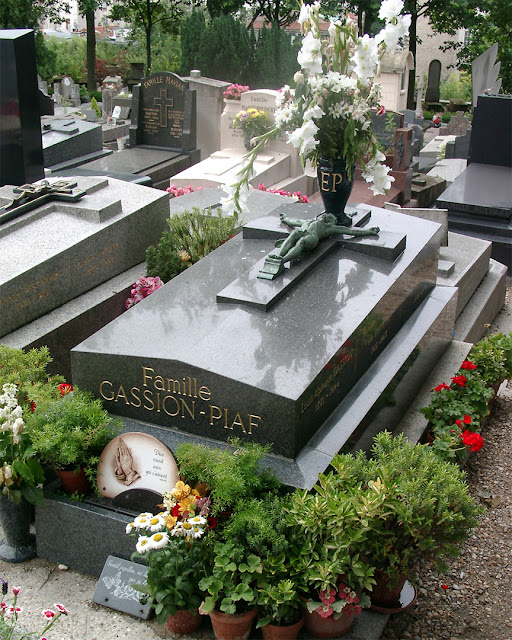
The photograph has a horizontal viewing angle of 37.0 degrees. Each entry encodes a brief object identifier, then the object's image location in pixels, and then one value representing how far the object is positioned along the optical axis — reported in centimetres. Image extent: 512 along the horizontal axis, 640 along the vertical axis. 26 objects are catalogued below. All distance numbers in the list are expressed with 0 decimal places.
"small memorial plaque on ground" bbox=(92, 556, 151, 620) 395
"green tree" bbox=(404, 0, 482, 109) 2600
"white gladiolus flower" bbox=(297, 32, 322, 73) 518
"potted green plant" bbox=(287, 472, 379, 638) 352
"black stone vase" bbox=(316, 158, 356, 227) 587
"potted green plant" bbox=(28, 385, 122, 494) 409
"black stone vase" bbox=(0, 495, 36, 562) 432
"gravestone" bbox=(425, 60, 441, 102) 3397
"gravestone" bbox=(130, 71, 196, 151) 1268
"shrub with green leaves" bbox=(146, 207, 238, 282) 659
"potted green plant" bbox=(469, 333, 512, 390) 602
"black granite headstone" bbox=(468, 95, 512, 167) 1080
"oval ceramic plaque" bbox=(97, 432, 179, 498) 408
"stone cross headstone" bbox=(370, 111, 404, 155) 1198
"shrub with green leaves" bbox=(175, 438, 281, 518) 379
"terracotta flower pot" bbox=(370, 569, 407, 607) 388
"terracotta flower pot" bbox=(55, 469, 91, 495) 425
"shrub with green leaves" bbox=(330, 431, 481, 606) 363
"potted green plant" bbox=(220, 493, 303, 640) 355
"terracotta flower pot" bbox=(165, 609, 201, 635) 378
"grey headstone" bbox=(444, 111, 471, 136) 2014
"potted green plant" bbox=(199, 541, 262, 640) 357
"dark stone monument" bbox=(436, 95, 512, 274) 983
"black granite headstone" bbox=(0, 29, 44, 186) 777
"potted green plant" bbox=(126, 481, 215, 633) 364
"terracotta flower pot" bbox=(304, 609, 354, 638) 366
